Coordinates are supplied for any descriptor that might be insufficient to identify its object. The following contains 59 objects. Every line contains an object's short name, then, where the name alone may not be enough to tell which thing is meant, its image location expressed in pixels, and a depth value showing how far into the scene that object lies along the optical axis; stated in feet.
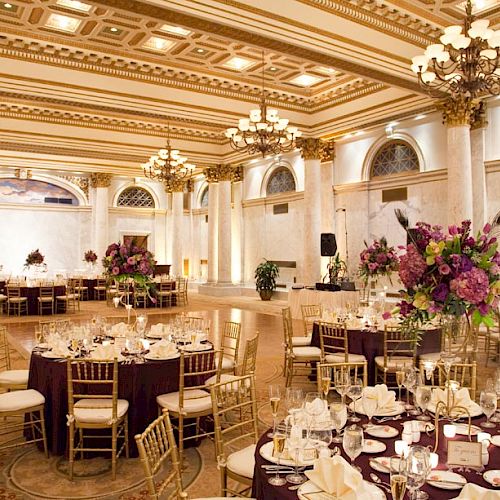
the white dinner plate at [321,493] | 6.15
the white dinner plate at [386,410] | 9.57
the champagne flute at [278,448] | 7.08
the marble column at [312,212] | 46.47
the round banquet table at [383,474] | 6.64
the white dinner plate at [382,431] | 8.58
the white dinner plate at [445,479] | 6.71
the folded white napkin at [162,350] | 15.05
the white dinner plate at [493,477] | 6.79
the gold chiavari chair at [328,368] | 11.94
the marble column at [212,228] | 61.36
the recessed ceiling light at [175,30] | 29.66
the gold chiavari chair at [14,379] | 16.58
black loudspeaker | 43.42
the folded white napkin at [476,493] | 5.94
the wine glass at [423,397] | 8.94
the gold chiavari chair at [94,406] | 12.82
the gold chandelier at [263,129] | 31.22
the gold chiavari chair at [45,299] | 43.32
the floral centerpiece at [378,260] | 24.00
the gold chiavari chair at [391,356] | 18.75
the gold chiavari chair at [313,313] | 25.17
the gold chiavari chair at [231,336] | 18.60
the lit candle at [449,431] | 8.42
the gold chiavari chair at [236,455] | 9.37
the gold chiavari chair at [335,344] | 19.38
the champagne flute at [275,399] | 8.60
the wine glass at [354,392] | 9.46
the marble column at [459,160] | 33.27
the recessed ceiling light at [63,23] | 28.53
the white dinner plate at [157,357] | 14.90
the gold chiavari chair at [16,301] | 42.60
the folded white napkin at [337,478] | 6.15
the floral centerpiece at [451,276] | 8.36
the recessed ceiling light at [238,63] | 34.76
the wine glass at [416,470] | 6.00
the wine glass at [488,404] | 8.76
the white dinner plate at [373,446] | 7.91
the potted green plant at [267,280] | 54.29
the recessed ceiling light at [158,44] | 31.53
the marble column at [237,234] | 64.34
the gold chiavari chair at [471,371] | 11.60
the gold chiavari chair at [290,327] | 21.90
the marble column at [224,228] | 59.57
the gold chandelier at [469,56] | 18.93
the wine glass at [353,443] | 6.88
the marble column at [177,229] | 68.23
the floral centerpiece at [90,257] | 59.26
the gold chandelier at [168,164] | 45.55
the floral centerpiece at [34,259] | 53.62
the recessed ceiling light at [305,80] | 38.55
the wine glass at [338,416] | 8.20
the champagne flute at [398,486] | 5.55
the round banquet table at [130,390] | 14.18
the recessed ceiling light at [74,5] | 26.78
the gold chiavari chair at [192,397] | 13.76
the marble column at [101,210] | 70.08
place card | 7.16
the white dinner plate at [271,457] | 7.44
